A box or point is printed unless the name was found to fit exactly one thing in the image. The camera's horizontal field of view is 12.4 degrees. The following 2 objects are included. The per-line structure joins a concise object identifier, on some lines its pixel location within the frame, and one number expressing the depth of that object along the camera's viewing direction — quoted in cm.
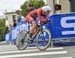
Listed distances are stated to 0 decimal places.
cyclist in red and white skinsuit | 985
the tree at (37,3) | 7425
